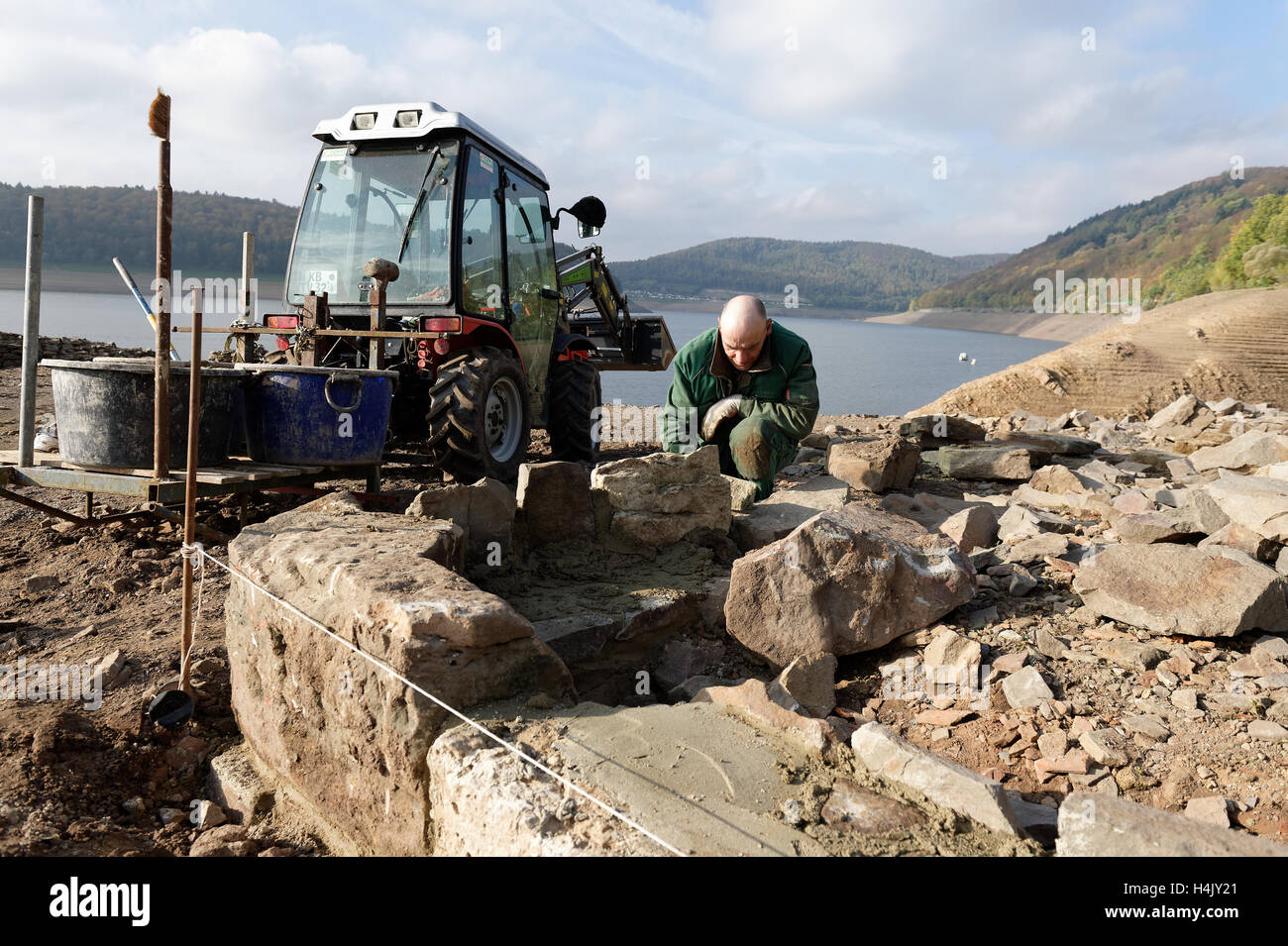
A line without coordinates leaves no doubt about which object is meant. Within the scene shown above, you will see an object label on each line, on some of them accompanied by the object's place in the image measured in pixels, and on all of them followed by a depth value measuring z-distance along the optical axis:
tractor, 5.33
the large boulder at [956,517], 4.27
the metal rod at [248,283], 5.83
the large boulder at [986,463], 6.36
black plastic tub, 3.81
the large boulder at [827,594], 3.16
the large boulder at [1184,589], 2.99
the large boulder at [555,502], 3.96
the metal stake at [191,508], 2.95
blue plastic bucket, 4.38
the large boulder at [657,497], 4.07
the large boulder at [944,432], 7.55
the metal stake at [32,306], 3.58
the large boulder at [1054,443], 7.05
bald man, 5.22
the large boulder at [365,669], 2.26
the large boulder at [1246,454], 5.86
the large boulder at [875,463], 5.79
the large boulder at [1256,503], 3.64
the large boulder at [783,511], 4.32
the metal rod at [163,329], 3.06
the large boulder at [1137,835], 1.72
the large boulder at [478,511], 3.55
